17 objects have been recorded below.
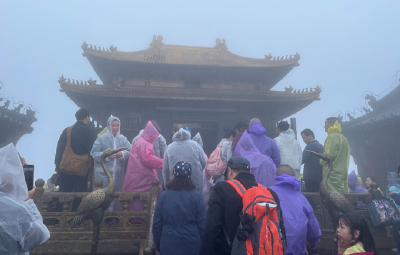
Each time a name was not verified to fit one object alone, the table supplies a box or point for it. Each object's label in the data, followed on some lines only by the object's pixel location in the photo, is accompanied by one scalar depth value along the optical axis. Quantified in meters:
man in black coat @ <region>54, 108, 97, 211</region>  3.99
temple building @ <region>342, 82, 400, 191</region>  11.25
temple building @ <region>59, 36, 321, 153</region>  9.69
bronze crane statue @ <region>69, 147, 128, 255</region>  3.14
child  2.03
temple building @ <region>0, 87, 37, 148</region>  11.56
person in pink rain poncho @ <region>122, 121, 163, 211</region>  3.81
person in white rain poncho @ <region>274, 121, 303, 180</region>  4.53
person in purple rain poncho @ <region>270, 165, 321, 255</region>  2.25
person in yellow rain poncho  4.19
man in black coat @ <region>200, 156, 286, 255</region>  2.10
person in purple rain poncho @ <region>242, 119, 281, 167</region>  3.91
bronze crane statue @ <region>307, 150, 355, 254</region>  3.51
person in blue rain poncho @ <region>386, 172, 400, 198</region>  3.83
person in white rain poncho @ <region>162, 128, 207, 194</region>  3.62
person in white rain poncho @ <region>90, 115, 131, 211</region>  4.06
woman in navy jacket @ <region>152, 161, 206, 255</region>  2.51
